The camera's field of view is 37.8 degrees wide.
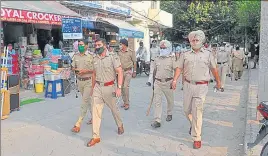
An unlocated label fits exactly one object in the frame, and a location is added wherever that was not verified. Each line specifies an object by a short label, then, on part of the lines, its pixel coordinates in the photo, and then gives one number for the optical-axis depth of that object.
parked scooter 4.81
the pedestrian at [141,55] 19.45
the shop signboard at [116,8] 20.76
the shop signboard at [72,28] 11.52
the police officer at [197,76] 6.00
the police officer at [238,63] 17.48
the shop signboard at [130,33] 17.95
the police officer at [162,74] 7.48
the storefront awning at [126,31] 18.06
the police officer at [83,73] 7.02
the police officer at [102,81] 6.19
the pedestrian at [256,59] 25.10
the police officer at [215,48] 15.02
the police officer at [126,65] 9.28
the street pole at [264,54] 7.37
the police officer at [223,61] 14.45
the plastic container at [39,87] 11.98
